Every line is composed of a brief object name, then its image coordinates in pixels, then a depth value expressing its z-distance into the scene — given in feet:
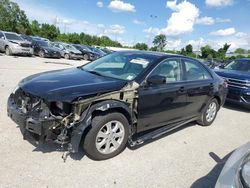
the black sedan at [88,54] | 59.04
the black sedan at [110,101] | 8.15
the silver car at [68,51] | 54.61
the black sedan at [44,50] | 48.11
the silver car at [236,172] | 5.13
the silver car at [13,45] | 41.84
